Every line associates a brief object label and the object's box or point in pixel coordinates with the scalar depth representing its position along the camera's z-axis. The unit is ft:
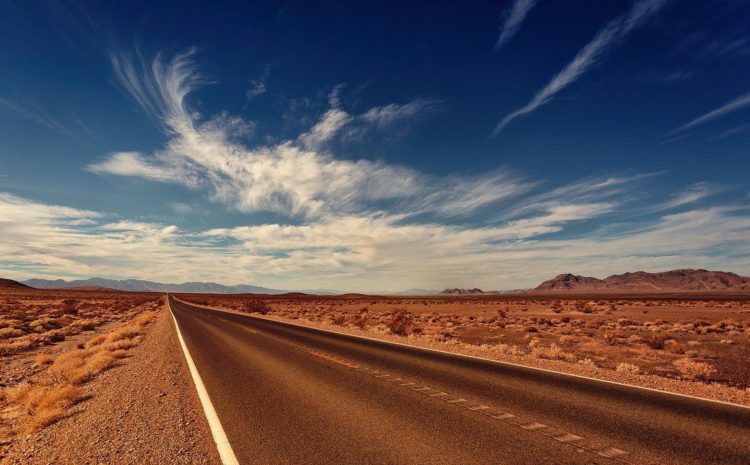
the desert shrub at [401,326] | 75.17
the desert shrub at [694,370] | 39.11
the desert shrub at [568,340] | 65.70
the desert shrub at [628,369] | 36.84
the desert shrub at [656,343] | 58.90
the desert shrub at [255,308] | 171.53
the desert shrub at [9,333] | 70.84
